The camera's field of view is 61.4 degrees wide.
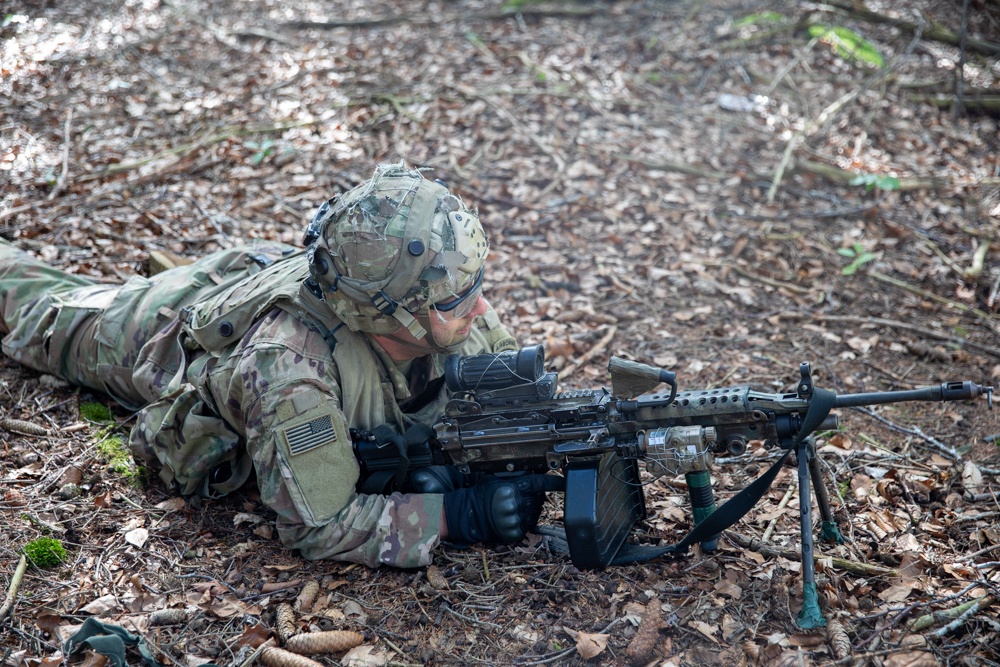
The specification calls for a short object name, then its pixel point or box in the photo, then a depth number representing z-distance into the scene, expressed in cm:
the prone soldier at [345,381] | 415
